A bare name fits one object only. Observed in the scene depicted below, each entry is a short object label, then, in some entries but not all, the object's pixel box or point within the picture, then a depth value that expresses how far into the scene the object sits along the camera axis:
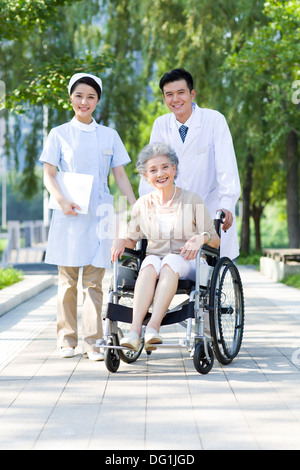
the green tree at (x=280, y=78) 19.40
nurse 8.83
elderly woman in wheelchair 7.65
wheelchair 7.66
